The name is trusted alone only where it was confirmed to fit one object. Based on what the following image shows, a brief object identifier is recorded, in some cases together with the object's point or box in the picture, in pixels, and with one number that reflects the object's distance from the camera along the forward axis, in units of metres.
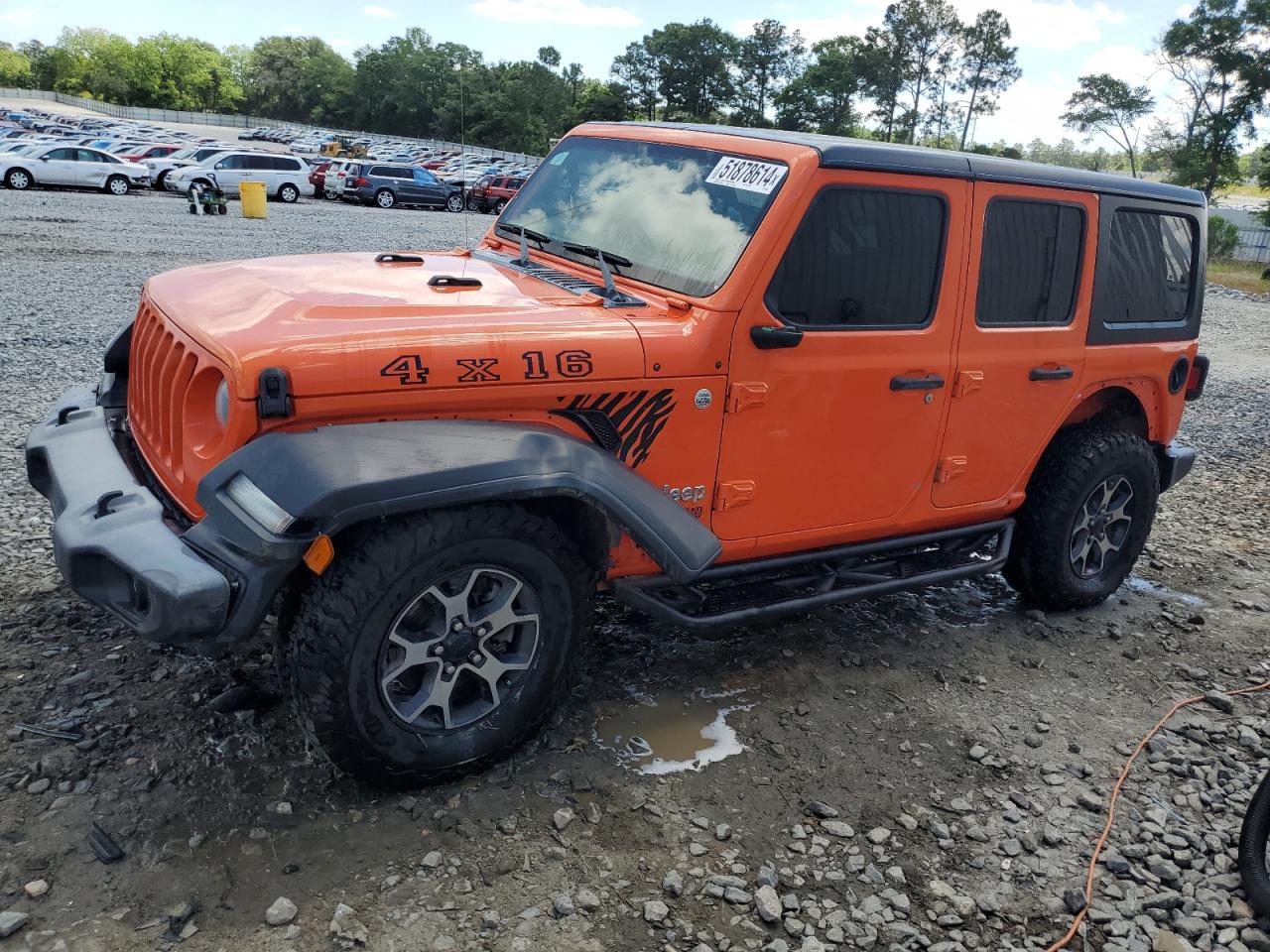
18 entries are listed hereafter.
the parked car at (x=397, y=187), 29.34
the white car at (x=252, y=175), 26.47
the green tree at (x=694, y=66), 85.62
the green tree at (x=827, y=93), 81.81
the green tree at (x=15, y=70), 107.12
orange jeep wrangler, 2.76
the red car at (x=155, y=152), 29.83
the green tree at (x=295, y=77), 107.25
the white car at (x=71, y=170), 24.30
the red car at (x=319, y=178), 29.91
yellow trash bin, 21.64
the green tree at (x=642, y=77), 86.62
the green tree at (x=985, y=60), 81.06
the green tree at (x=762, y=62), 88.00
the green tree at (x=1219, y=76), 39.09
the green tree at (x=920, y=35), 82.31
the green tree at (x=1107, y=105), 54.16
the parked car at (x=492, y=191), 30.69
